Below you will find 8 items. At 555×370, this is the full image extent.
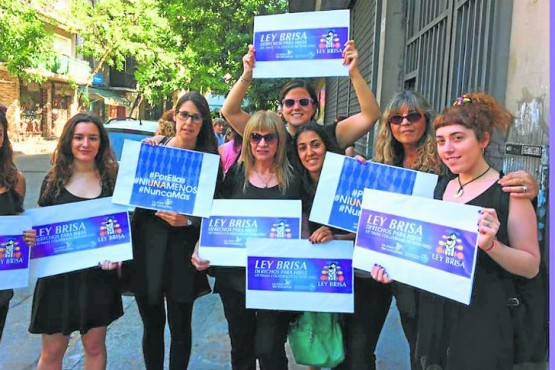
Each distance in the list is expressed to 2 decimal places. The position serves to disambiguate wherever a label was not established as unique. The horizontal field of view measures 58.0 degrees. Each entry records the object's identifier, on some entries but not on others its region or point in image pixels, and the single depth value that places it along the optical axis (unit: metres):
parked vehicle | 9.41
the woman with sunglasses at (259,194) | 2.84
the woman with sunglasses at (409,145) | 2.54
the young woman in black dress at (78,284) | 2.82
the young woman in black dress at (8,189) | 2.75
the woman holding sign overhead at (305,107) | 3.13
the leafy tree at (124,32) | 23.61
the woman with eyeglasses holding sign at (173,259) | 3.00
